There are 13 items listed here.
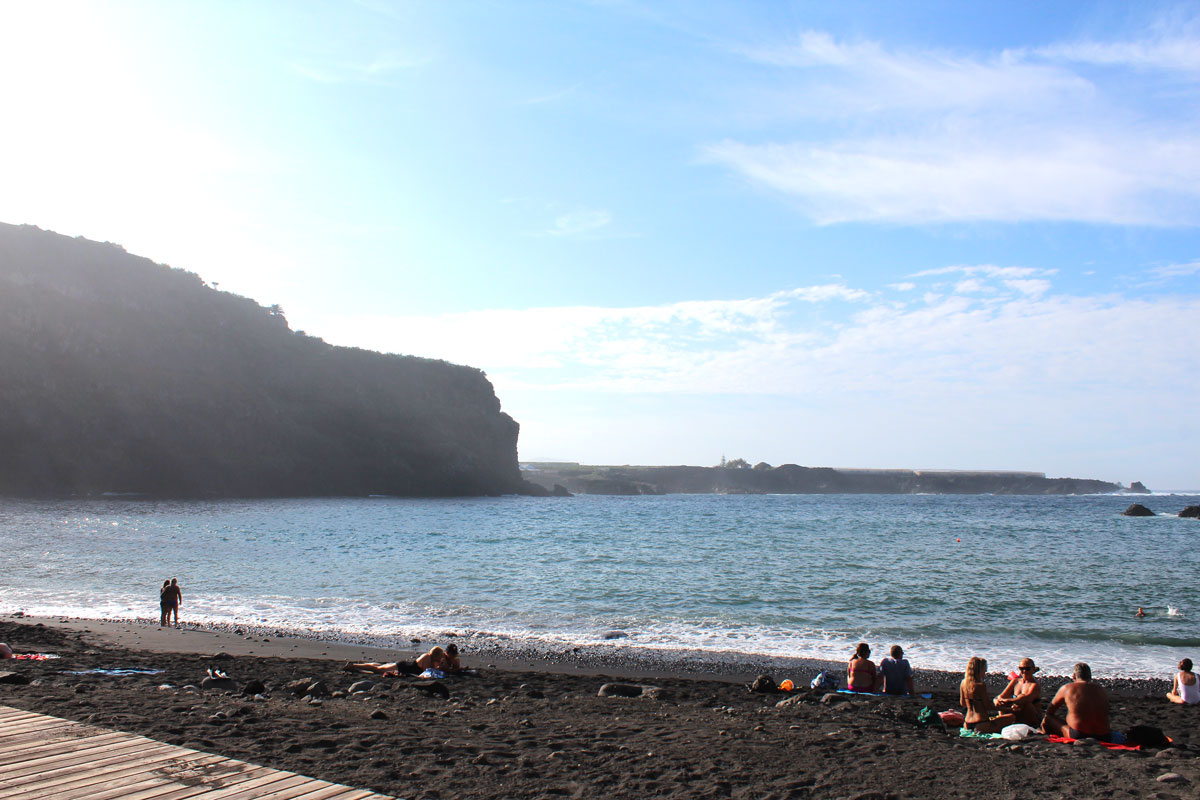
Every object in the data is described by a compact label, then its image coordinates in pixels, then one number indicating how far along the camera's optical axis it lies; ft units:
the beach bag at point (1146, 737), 29.19
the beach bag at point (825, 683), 40.98
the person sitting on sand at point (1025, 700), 31.76
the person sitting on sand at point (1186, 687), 39.93
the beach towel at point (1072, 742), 28.33
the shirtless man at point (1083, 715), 29.55
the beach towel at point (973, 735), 30.30
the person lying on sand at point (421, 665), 42.73
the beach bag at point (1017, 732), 29.78
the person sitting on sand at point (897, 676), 40.14
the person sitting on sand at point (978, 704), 30.96
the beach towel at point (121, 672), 38.68
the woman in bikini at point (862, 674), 40.52
